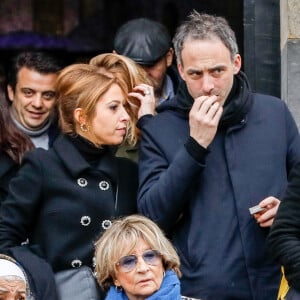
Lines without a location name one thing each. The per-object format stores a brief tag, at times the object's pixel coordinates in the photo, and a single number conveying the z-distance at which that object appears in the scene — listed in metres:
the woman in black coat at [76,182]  11.35
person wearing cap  13.64
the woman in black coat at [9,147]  12.32
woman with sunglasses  10.46
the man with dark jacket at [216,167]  10.89
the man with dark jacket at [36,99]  13.08
